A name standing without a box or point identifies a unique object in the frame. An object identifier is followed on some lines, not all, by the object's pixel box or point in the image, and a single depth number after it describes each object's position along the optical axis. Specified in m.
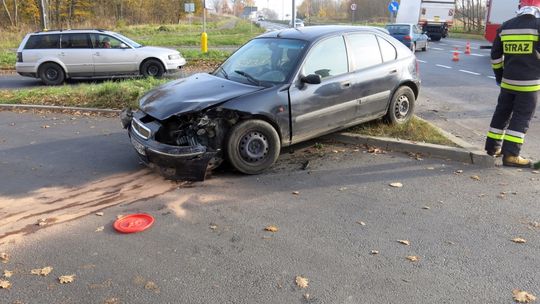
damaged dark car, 5.35
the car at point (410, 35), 24.17
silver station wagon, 14.27
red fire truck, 19.86
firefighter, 5.78
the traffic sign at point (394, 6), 37.81
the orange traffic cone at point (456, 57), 20.95
